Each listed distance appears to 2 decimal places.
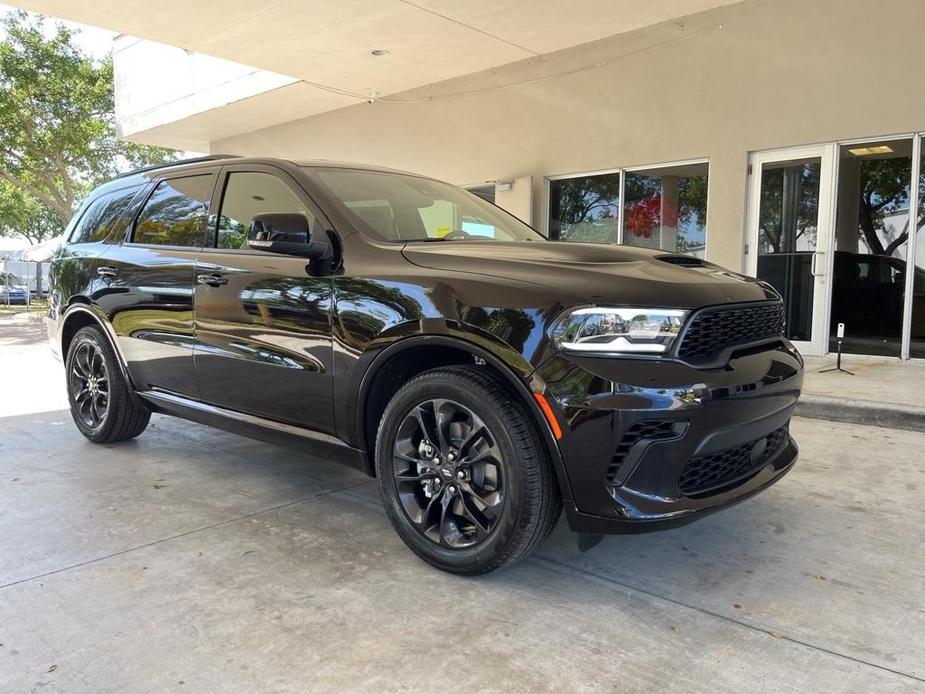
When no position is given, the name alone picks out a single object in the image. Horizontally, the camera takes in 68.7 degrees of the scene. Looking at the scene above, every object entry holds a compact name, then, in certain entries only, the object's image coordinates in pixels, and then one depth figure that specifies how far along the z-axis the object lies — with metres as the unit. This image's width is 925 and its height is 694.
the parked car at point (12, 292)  27.67
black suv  2.34
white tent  20.78
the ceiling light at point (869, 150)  7.55
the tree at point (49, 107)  18.78
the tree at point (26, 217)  30.73
